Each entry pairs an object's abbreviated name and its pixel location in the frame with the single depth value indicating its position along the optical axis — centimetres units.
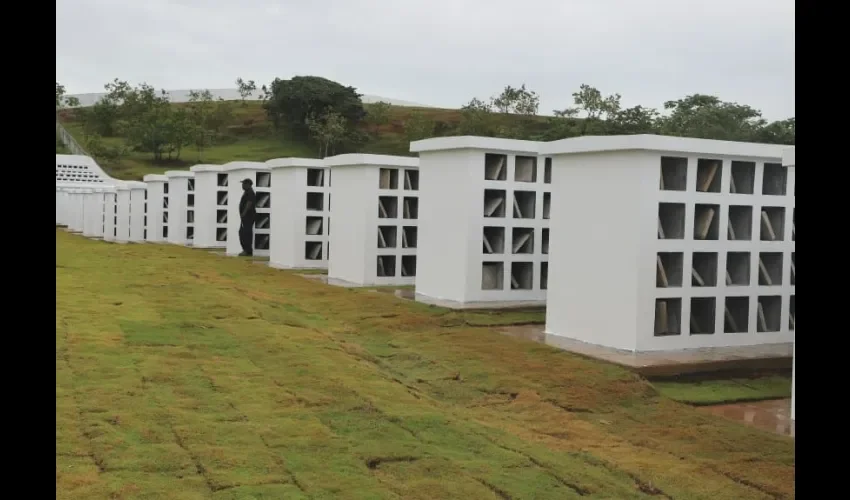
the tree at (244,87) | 5869
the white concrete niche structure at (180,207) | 2300
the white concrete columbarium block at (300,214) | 1620
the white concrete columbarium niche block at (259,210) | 1932
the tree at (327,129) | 4191
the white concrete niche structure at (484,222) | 1079
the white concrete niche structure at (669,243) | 767
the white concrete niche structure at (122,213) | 2666
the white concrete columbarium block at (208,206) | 2106
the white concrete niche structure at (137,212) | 2577
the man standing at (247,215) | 1858
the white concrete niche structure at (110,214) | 2777
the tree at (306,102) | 4453
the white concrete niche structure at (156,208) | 2445
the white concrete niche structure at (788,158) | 667
